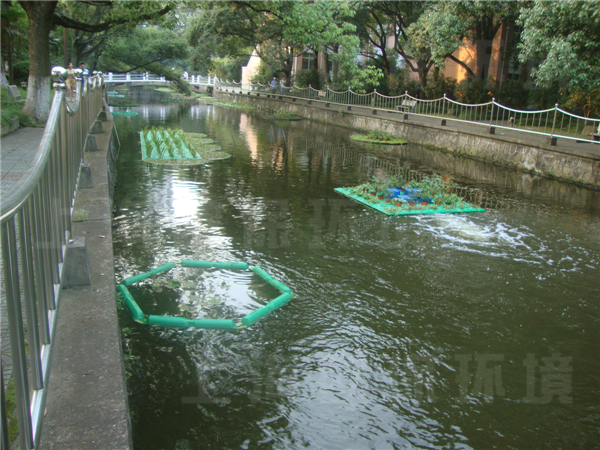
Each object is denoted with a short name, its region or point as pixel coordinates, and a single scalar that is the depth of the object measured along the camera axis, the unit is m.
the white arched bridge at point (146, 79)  50.06
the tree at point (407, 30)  25.43
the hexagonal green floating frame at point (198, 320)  4.69
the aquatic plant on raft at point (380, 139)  18.45
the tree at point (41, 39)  13.69
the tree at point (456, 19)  20.55
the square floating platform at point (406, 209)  8.91
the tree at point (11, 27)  18.48
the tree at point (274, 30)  18.30
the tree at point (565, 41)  14.86
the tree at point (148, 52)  39.74
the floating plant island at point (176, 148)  13.04
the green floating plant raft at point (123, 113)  25.70
